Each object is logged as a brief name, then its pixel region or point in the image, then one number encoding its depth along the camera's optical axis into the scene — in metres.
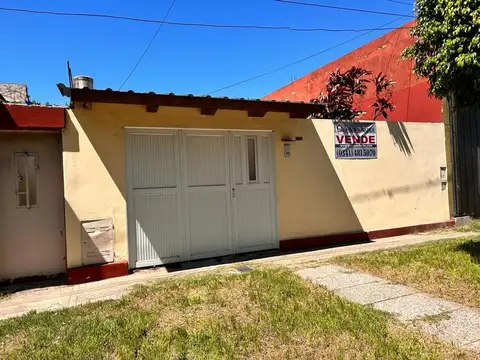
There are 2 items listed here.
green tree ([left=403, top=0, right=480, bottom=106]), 4.23
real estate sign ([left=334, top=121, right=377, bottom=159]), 7.15
